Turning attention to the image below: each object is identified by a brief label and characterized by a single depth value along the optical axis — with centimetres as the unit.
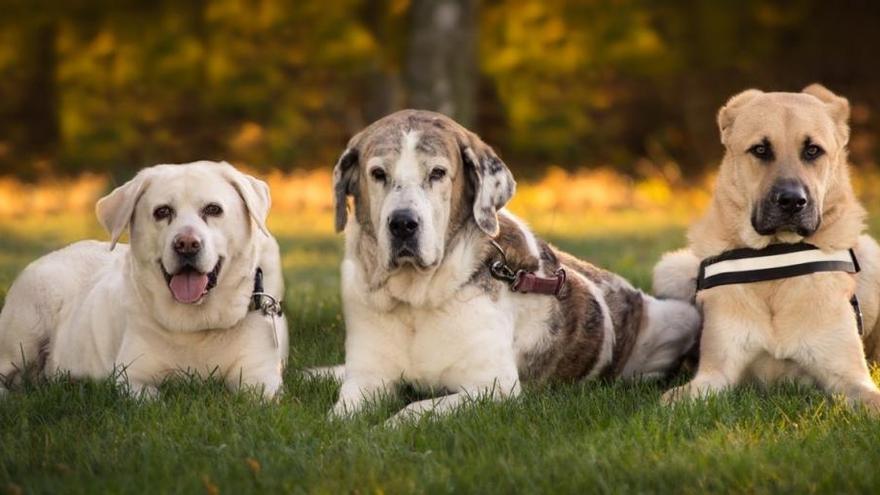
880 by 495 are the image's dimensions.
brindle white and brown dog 546
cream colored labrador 567
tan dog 564
